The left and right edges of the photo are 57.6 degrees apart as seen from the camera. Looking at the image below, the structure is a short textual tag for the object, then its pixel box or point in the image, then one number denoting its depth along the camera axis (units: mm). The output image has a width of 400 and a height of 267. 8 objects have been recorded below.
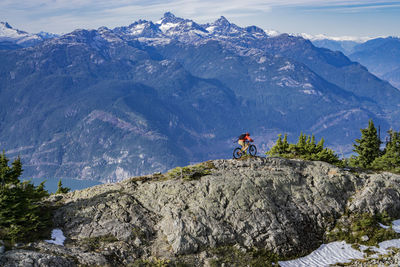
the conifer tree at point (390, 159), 64562
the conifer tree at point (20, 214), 27797
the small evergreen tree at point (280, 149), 54906
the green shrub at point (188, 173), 37688
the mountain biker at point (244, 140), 42819
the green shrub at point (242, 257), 29766
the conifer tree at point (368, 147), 73125
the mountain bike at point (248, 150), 43669
